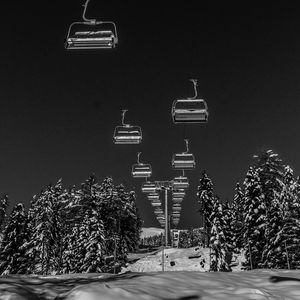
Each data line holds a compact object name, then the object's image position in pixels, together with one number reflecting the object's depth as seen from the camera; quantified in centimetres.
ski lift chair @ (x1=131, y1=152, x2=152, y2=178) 2284
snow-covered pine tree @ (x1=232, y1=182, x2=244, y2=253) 6059
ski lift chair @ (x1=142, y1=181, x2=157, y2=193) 3122
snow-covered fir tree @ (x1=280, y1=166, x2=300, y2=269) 3256
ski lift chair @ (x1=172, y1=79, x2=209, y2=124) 1373
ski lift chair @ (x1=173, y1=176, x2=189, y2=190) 3100
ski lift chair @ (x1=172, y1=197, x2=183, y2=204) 3867
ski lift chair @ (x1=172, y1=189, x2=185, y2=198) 3542
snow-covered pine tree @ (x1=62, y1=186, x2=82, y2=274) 4392
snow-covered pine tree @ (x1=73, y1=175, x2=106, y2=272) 3841
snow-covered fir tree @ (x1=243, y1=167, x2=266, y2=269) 3753
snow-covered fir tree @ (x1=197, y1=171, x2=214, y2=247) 5134
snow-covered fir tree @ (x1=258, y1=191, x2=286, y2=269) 3316
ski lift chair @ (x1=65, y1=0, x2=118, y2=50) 1148
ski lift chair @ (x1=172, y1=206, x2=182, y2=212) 4866
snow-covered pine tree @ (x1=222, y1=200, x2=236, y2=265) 5924
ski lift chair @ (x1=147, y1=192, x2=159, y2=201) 3494
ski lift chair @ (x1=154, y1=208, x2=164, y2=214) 4830
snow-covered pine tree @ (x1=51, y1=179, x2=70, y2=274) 4812
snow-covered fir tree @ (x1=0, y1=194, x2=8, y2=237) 5819
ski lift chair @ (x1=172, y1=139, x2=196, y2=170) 1995
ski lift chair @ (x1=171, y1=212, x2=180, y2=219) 5316
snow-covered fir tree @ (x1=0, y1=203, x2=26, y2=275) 4391
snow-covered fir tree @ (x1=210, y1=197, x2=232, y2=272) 4315
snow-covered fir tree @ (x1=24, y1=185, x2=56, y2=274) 4428
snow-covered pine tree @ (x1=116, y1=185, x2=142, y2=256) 5312
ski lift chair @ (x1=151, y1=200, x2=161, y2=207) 3978
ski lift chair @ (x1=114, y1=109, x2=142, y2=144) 1717
